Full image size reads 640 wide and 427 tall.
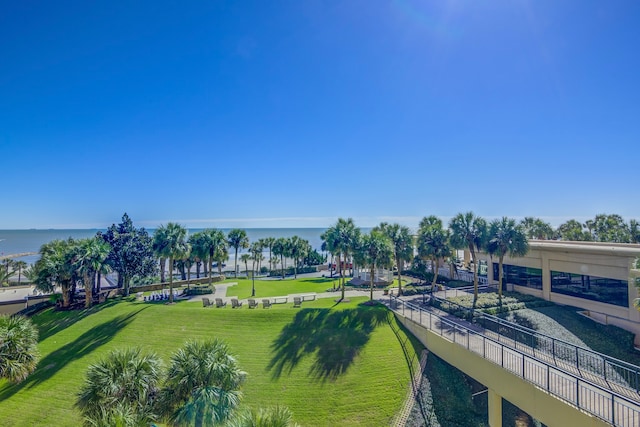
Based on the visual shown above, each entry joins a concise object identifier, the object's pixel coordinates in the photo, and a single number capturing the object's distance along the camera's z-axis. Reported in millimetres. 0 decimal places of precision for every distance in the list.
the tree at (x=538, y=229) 50344
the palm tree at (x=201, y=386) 10188
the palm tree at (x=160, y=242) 28375
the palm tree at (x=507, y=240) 24344
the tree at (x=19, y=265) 51256
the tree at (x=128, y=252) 31359
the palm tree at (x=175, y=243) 28266
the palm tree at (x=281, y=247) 53475
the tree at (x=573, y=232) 45528
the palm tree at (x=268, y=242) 57903
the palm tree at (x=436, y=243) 27188
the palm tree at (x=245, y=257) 64250
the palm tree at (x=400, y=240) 29531
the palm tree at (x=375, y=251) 25641
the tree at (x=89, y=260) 26562
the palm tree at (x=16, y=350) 12953
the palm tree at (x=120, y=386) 10625
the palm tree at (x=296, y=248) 53062
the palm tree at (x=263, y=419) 7746
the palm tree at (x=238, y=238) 41594
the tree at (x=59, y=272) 26109
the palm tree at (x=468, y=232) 25938
